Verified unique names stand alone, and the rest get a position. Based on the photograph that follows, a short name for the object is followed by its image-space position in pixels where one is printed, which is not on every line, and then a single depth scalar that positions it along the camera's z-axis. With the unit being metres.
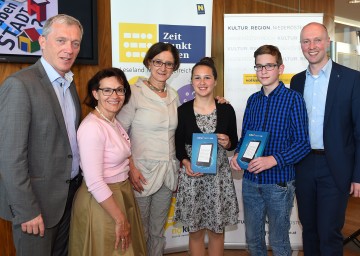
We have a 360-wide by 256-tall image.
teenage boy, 2.17
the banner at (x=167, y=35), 3.08
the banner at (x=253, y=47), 3.37
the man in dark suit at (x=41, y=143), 1.60
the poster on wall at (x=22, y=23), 2.56
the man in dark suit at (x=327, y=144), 2.21
